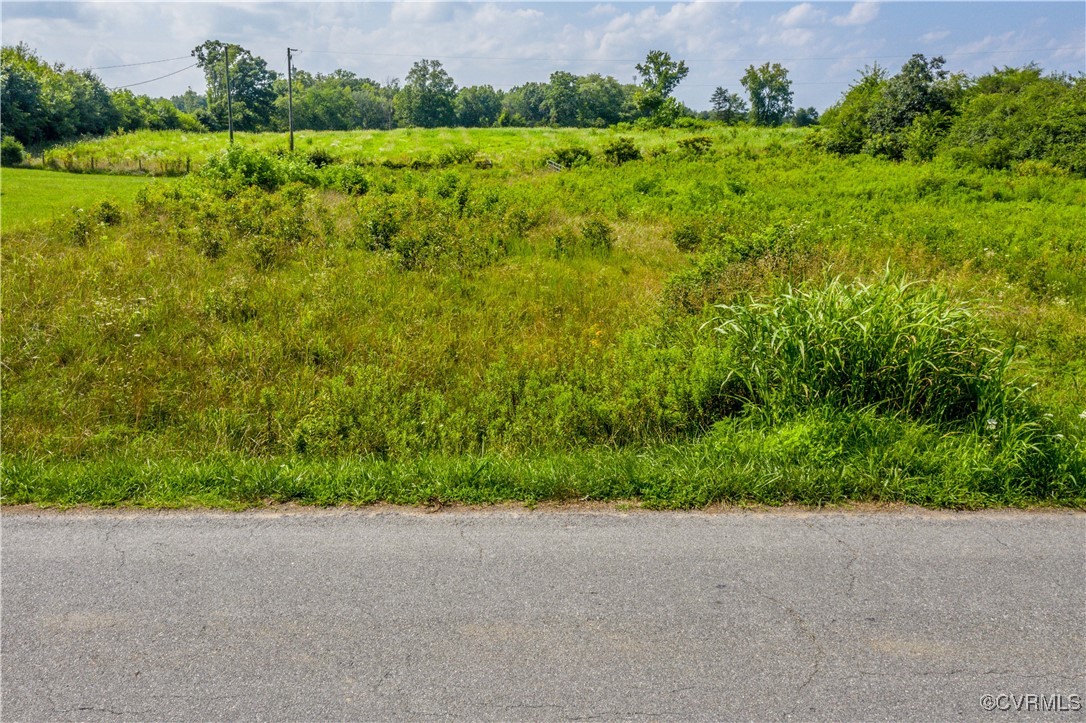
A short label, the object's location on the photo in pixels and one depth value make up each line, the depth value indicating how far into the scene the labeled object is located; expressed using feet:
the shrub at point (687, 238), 41.63
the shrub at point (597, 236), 41.27
